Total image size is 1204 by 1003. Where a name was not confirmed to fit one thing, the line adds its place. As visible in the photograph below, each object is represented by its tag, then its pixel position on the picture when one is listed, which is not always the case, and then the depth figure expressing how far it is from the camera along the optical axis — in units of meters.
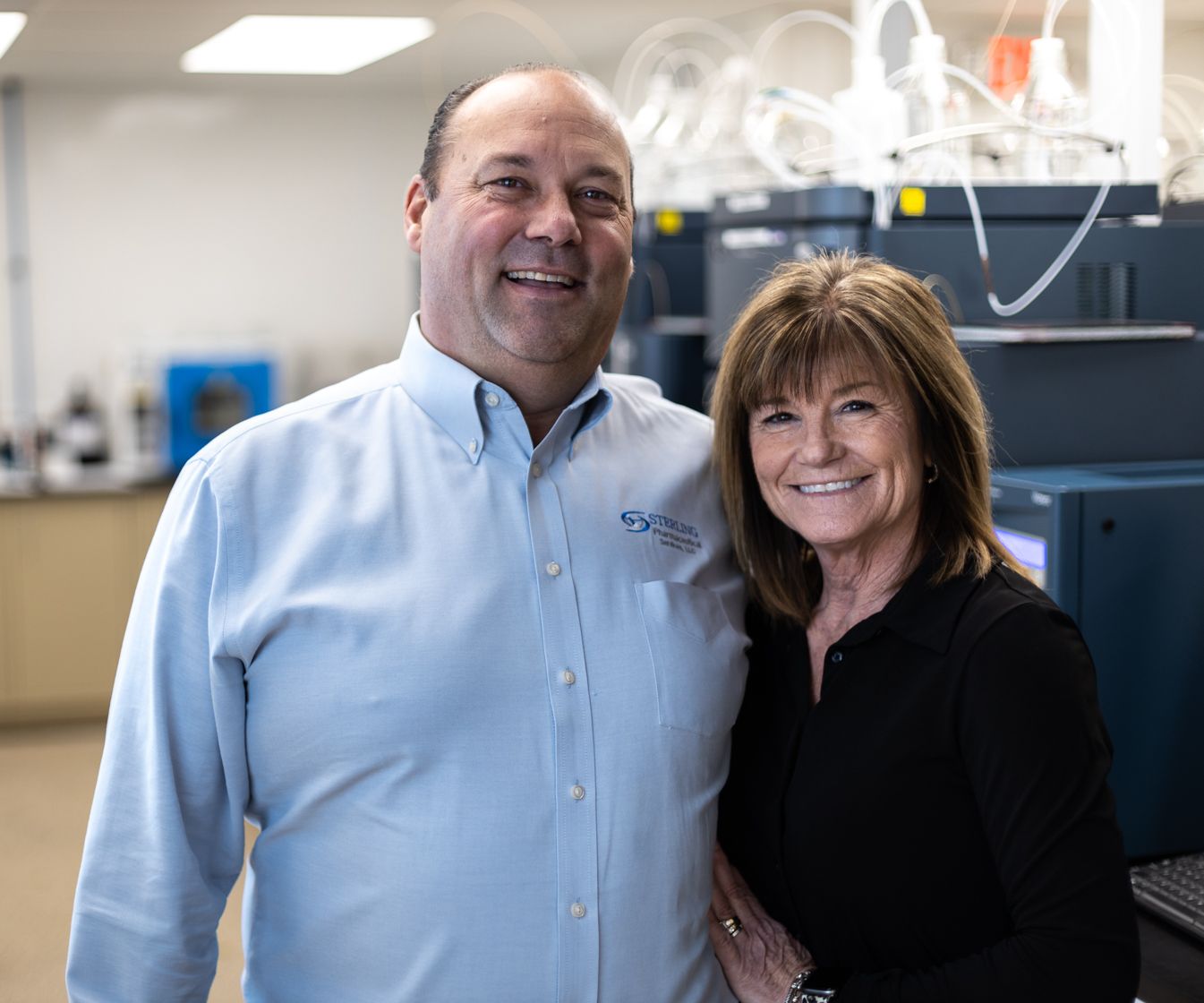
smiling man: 1.25
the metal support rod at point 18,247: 6.98
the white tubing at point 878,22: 2.34
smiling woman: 1.18
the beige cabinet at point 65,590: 4.95
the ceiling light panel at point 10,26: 4.87
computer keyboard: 1.45
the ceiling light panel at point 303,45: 5.09
